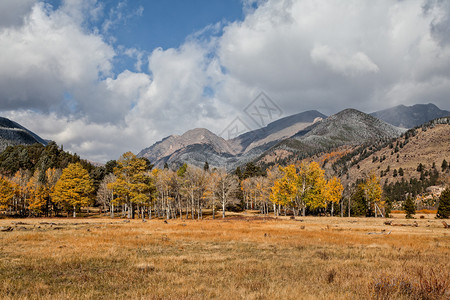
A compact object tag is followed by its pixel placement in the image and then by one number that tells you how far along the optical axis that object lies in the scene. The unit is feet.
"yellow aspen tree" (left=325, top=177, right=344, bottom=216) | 242.02
